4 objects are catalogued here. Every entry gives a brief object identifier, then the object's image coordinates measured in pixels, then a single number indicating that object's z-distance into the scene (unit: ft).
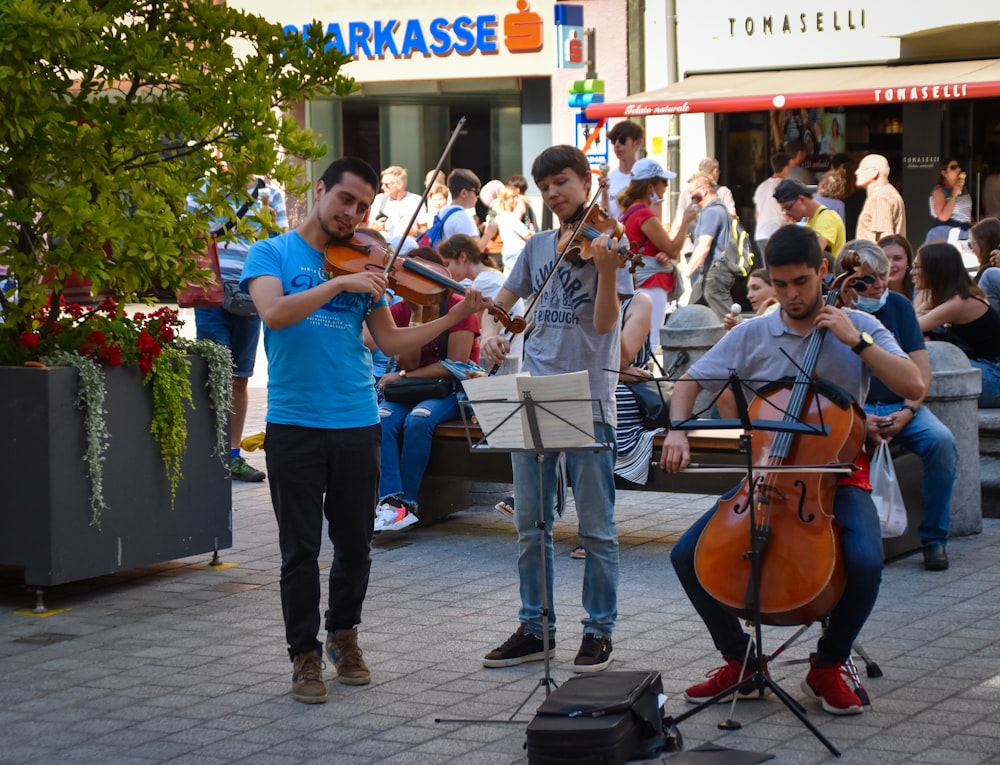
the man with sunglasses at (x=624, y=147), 37.24
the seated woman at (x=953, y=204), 54.95
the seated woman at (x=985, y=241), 30.78
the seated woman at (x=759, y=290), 28.68
